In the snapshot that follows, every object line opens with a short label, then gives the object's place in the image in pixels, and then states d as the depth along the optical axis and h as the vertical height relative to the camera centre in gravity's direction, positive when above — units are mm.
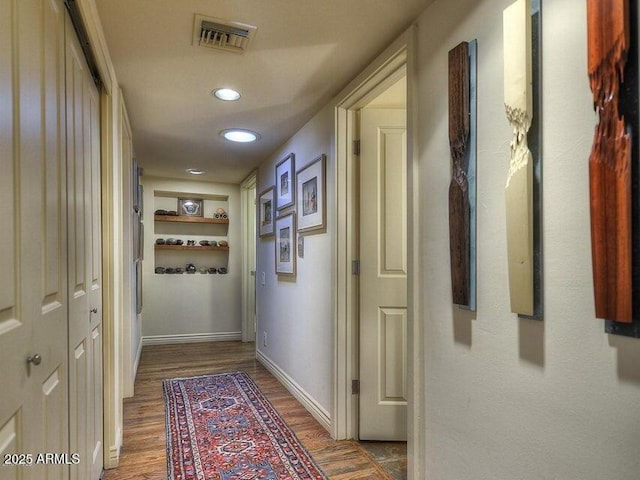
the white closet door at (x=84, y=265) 1349 -71
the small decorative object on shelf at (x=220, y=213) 5132 +455
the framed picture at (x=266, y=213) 3639 +339
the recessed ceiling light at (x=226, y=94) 2244 +930
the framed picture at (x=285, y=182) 3100 +551
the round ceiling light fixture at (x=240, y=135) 2989 +910
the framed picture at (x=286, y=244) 3082 +16
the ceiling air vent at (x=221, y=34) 1613 +952
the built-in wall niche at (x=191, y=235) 4828 +156
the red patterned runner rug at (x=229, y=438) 1962 -1173
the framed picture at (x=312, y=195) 2533 +364
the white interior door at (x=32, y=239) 820 +21
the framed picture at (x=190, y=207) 4984 +528
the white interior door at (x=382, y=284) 2303 -236
